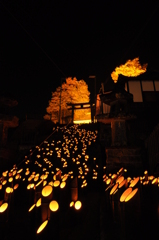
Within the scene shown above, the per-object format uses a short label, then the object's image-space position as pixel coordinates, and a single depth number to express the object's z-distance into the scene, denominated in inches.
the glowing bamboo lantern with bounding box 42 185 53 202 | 94.5
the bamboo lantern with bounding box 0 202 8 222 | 98.3
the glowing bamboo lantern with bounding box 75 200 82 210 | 123.0
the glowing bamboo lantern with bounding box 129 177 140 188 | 103.3
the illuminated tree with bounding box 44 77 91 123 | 939.0
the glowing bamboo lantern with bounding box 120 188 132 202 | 92.0
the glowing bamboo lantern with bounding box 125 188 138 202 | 86.1
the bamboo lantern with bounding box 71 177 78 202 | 130.3
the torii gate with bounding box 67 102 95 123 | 858.8
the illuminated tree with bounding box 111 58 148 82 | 890.1
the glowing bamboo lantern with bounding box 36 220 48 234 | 81.8
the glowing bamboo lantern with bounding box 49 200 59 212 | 89.2
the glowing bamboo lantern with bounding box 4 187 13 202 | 137.7
